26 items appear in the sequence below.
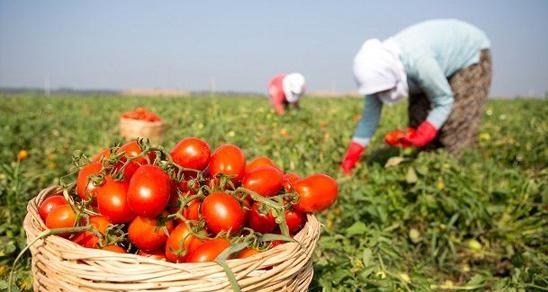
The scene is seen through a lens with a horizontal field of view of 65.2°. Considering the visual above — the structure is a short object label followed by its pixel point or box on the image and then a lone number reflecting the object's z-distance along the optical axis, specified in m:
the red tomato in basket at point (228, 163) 1.56
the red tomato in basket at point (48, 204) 1.56
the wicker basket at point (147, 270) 1.18
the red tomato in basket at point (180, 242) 1.33
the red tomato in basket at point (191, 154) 1.53
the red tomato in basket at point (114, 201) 1.35
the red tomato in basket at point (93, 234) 1.41
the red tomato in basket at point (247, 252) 1.33
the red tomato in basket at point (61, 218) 1.40
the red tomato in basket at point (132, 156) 1.48
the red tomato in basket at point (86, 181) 1.48
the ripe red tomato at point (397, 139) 3.86
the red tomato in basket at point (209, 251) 1.27
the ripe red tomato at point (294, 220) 1.60
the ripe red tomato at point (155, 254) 1.43
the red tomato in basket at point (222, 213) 1.33
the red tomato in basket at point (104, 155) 1.54
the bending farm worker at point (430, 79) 3.63
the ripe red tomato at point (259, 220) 1.49
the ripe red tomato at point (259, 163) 1.75
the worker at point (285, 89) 7.84
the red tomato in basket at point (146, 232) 1.36
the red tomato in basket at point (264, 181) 1.50
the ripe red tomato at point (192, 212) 1.44
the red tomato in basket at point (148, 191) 1.27
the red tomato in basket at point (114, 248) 1.33
